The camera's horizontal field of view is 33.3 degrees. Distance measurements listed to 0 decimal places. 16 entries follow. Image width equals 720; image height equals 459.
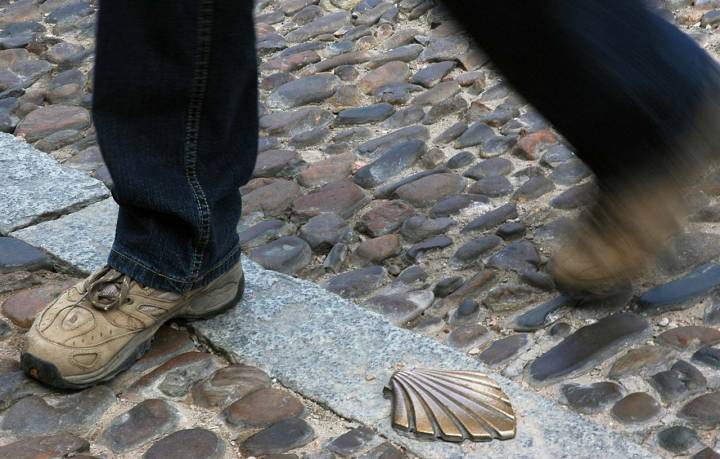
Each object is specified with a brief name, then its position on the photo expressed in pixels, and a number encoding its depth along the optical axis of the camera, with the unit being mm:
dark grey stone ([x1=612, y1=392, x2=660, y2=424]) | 2111
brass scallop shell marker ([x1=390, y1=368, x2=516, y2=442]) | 2088
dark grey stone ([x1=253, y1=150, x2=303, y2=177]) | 3242
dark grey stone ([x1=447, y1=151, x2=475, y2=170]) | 3195
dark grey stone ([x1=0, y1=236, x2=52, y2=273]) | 2719
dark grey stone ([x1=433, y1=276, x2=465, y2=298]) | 2600
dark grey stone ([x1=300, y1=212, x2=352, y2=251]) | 2857
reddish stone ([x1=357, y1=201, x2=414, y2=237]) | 2898
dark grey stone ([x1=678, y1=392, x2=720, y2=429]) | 2061
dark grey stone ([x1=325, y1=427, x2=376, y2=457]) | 2070
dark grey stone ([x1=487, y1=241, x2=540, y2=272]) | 2648
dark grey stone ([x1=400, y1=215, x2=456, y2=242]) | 2846
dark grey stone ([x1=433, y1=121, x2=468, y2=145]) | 3350
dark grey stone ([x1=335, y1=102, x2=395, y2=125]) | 3535
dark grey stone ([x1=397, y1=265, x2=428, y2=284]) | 2672
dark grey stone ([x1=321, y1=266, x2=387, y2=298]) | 2652
